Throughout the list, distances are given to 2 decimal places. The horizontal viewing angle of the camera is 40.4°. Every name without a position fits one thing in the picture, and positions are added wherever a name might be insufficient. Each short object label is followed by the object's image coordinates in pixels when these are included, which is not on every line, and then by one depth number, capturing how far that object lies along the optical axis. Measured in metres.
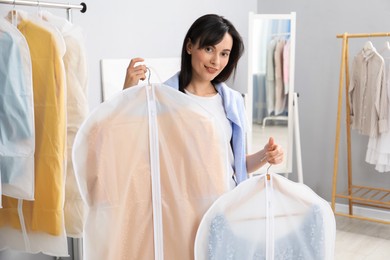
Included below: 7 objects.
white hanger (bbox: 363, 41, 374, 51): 3.77
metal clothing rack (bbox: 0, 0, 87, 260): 2.29
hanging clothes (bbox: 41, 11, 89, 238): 2.32
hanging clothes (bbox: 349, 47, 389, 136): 3.70
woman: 1.79
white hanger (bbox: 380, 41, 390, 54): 3.77
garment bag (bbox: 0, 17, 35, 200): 2.04
